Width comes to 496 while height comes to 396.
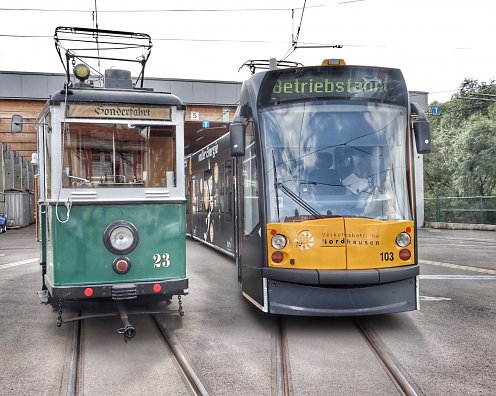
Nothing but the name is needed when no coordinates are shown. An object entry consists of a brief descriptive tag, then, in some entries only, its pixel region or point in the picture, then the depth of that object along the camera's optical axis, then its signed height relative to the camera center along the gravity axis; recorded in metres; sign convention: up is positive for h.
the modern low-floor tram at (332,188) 5.79 +0.12
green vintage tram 5.61 +0.13
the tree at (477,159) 24.33 +1.63
